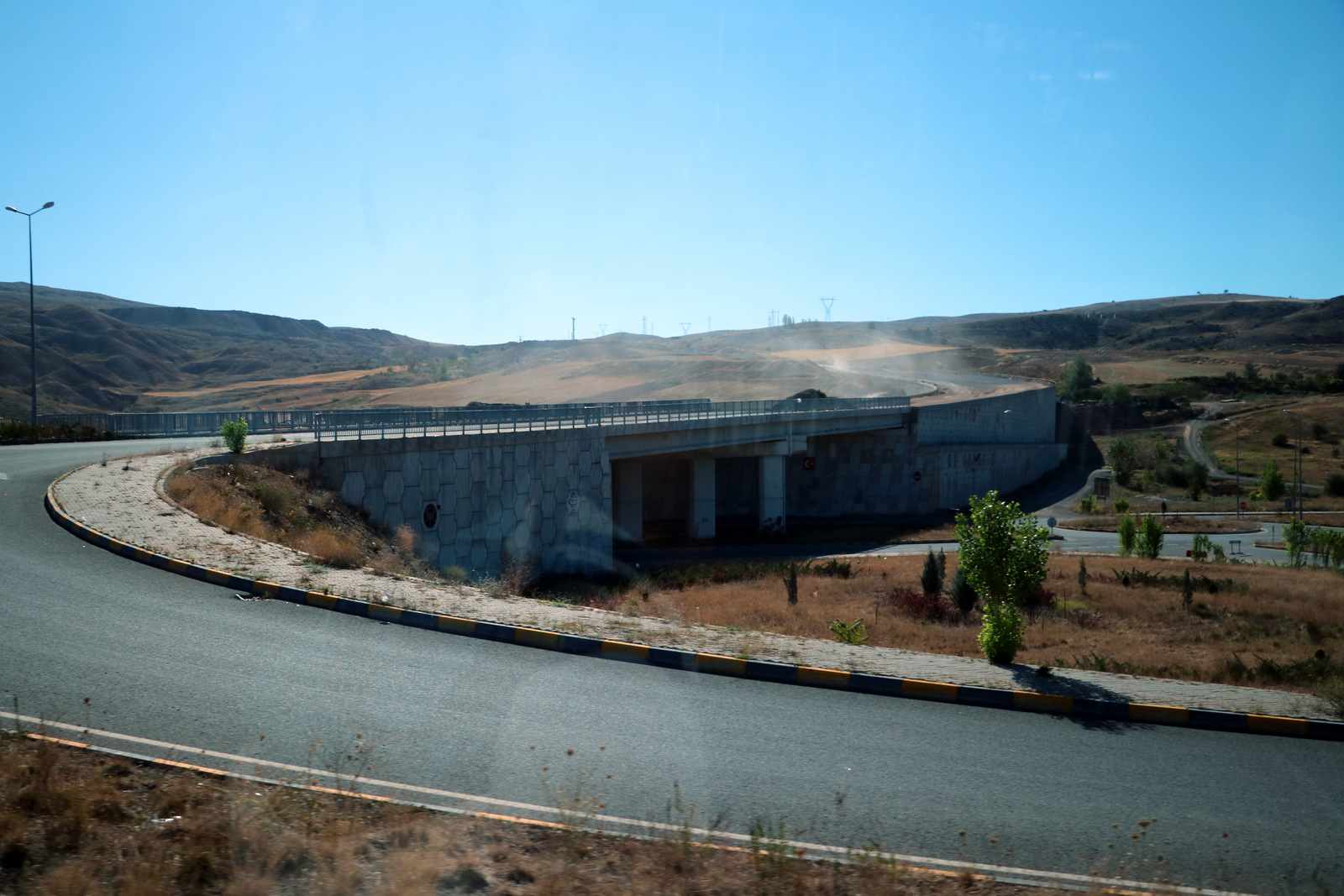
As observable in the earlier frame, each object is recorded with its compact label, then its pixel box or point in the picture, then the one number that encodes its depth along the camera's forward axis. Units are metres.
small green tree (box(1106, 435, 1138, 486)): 72.56
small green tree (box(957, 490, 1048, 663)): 13.38
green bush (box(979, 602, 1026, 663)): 12.12
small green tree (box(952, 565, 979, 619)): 22.86
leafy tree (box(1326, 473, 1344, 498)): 63.47
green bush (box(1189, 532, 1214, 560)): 35.38
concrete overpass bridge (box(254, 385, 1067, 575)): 24.75
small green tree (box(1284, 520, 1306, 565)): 35.00
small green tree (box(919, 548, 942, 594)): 25.95
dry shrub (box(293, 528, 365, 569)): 14.84
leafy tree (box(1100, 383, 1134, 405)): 98.88
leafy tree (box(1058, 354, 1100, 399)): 106.25
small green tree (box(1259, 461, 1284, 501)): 61.59
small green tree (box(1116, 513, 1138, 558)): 36.75
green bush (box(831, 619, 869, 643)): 17.36
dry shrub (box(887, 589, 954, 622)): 23.07
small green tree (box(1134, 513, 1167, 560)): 35.41
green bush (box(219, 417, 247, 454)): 23.09
